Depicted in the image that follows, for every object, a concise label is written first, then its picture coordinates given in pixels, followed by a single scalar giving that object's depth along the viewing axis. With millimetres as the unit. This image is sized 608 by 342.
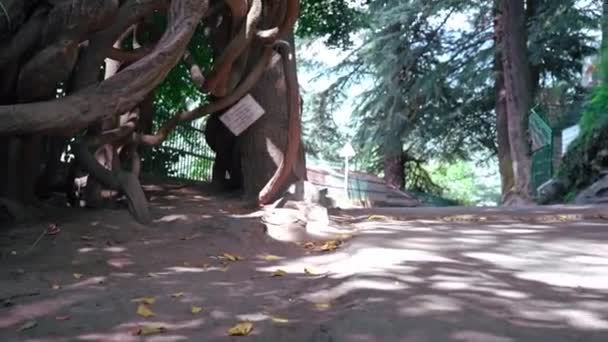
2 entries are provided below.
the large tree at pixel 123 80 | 5055
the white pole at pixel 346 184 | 20669
